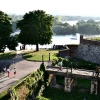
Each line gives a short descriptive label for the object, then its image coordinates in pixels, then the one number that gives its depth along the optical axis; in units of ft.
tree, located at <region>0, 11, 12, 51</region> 115.00
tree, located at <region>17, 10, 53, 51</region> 110.21
